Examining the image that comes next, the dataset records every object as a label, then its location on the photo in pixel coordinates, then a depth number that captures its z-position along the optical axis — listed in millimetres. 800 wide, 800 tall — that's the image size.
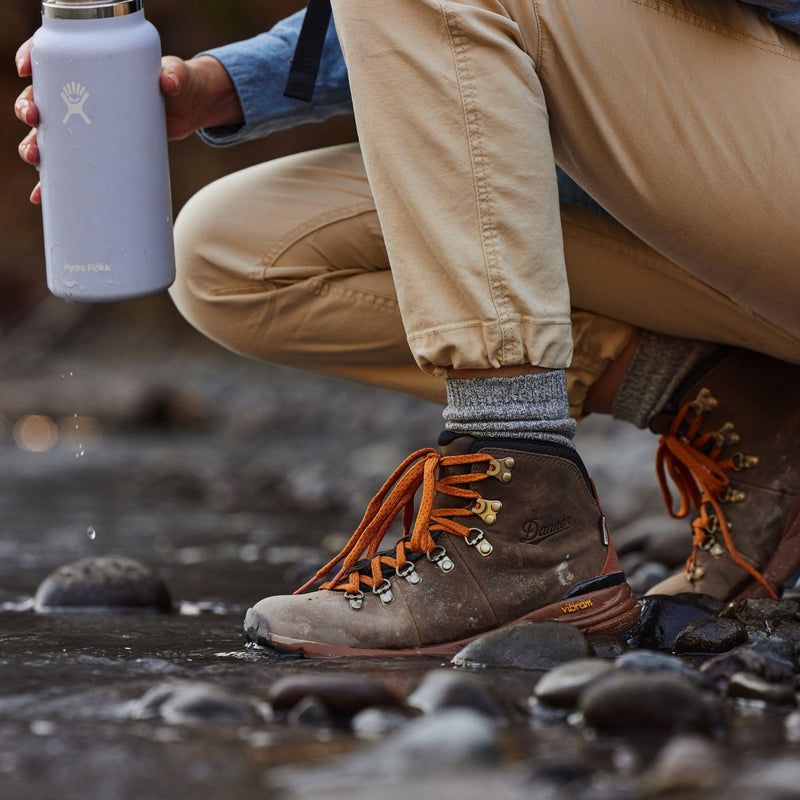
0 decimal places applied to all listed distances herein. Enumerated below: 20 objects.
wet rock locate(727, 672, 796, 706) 2098
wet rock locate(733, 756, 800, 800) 1929
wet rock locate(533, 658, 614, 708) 2084
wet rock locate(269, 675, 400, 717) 2070
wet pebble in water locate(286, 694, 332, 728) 2066
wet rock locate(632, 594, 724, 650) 2312
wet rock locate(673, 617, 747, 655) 2254
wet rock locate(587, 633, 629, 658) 2240
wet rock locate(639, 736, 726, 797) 1937
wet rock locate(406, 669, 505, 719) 2073
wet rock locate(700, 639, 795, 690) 2123
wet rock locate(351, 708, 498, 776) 1980
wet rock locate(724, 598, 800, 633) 2323
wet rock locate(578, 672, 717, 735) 2032
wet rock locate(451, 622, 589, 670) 2193
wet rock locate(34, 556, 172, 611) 2558
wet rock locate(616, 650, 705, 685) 2116
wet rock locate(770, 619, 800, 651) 2280
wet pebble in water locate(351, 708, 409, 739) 2050
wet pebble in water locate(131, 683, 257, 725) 2073
